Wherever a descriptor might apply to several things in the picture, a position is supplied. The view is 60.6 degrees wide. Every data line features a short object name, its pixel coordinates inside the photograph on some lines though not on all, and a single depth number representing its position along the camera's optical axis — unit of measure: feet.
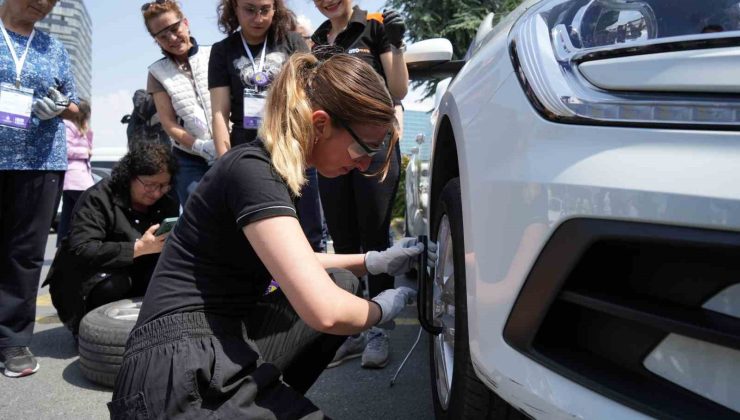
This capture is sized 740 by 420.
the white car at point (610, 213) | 2.69
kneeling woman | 4.30
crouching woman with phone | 8.66
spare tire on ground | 7.61
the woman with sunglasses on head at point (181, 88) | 9.73
